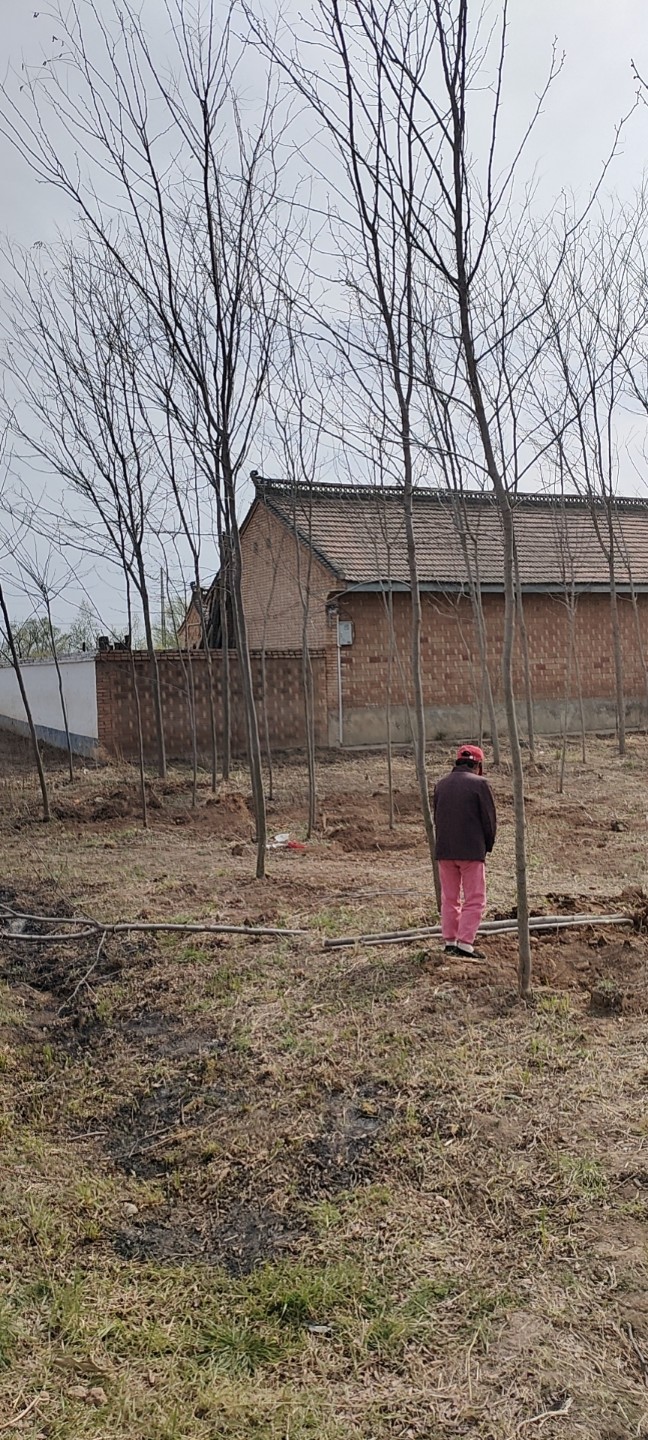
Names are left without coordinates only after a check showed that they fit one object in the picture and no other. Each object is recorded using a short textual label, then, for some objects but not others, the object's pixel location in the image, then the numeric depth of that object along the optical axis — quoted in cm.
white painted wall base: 1722
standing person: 567
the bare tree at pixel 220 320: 736
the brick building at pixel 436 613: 1914
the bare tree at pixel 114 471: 1141
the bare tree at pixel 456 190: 471
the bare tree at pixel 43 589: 1373
